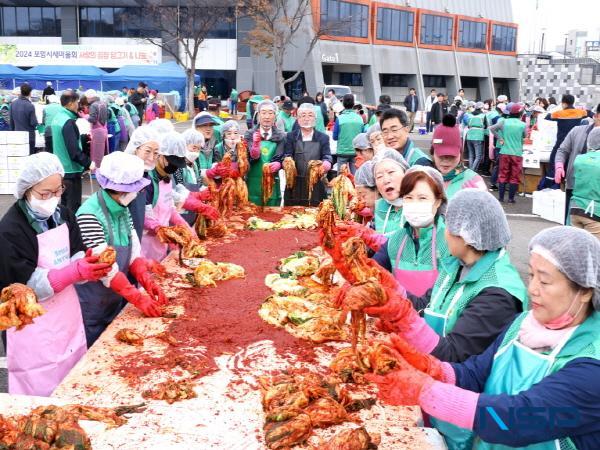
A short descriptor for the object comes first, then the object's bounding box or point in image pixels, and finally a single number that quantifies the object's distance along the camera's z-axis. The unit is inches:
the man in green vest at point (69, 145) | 334.3
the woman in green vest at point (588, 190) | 226.2
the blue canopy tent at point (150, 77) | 1042.1
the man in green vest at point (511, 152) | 464.8
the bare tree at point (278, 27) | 1269.7
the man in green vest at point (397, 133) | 209.9
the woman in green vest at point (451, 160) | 175.5
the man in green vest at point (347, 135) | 390.3
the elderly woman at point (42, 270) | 122.8
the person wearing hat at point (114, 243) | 140.5
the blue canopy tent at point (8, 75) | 1064.8
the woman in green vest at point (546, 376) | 68.9
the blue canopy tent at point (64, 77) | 1019.3
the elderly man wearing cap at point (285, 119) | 389.4
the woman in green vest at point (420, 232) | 129.2
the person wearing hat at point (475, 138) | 561.0
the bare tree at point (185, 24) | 1347.2
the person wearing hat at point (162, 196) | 183.2
